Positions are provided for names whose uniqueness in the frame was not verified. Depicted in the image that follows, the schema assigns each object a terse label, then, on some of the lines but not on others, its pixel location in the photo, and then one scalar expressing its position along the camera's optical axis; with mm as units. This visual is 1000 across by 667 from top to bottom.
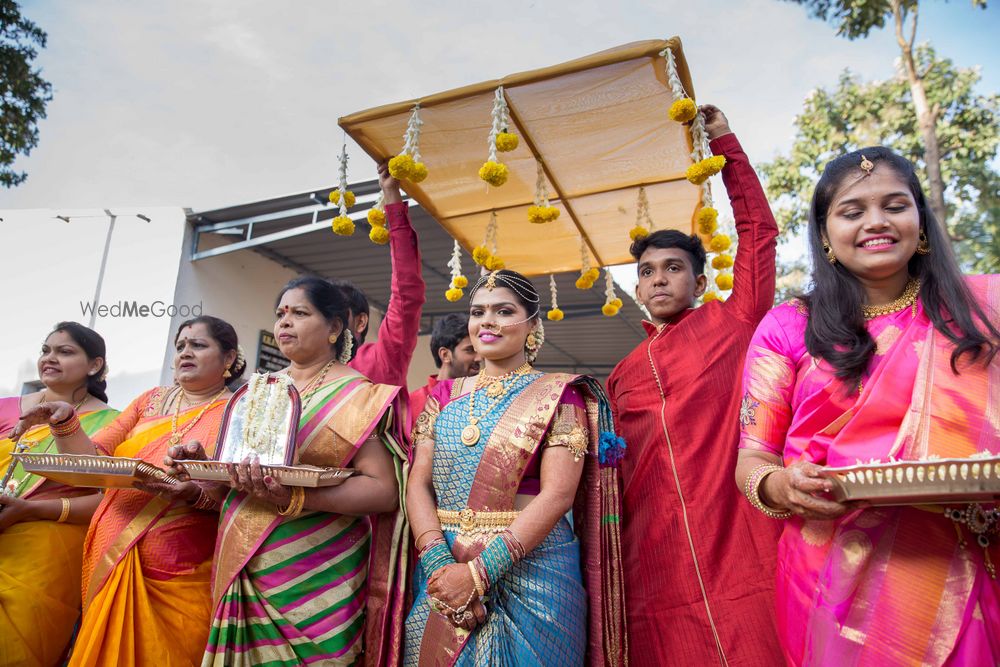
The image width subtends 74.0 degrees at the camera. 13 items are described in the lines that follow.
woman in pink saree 1499
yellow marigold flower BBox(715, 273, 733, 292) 3420
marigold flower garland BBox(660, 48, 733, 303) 2551
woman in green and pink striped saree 2420
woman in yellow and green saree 2918
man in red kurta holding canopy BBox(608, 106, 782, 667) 2344
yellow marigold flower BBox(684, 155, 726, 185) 2613
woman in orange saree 2602
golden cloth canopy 2771
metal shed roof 7926
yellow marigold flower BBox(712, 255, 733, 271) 3344
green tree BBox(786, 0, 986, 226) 9805
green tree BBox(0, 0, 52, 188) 7820
